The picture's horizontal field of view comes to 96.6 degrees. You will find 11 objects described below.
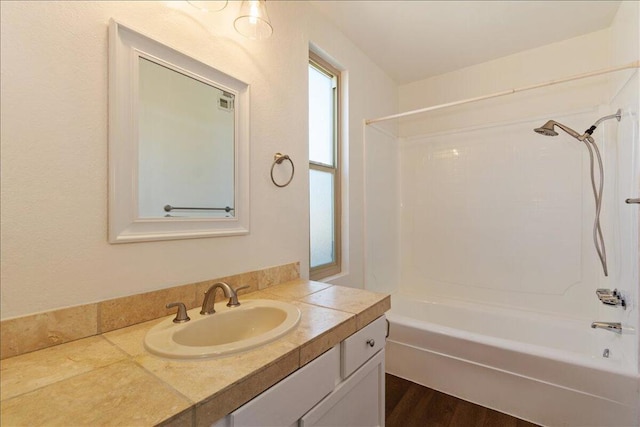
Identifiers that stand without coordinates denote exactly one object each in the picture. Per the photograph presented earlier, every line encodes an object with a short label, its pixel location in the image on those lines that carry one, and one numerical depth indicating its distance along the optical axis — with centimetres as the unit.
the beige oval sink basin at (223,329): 76
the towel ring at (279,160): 153
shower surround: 157
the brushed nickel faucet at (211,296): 105
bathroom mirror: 95
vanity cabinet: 72
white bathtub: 143
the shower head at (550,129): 184
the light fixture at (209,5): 116
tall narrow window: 199
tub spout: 174
